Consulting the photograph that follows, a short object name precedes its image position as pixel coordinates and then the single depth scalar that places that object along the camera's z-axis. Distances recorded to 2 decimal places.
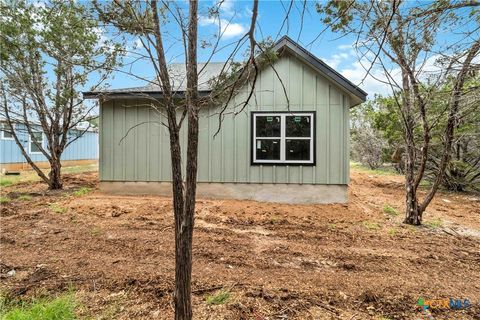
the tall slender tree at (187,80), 1.95
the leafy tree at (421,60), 2.88
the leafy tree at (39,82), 6.97
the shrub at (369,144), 17.64
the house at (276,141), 7.09
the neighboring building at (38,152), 13.58
